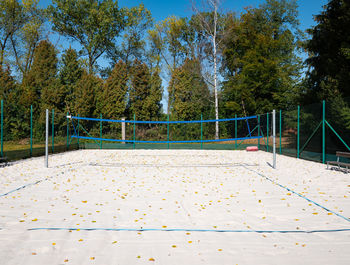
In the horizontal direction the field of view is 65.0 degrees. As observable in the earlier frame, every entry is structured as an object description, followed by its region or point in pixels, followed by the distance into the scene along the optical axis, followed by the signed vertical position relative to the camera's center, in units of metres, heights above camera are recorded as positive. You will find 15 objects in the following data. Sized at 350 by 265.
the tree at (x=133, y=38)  27.77 +9.67
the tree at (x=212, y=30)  20.73 +8.49
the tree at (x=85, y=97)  19.39 +2.61
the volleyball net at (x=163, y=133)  17.11 +0.03
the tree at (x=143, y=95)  20.39 +2.93
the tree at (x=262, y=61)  22.81 +6.51
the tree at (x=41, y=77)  19.09 +3.98
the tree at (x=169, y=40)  28.50 +9.77
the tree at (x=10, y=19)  24.20 +10.24
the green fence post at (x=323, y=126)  9.05 +0.27
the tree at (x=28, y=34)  24.95 +9.10
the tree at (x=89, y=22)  25.84 +10.58
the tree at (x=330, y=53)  11.68 +3.99
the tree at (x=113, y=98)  20.12 +2.64
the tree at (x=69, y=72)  19.95 +4.44
